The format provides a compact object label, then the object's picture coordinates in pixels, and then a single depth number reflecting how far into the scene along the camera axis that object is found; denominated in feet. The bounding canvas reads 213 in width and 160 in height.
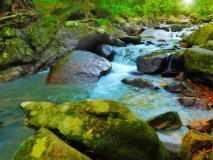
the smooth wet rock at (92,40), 40.45
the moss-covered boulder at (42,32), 37.73
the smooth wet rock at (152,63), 35.19
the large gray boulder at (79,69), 31.48
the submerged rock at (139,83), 29.08
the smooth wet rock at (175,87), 27.25
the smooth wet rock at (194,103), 22.42
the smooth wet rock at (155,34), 66.46
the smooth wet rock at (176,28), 81.90
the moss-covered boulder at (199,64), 27.27
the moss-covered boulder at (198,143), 13.71
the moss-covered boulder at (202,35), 38.65
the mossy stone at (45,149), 8.40
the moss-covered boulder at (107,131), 10.00
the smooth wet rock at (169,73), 33.65
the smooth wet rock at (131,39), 50.44
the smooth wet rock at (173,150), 12.17
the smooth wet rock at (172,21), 107.76
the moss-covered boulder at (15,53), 33.17
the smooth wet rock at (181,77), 31.50
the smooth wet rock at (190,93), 25.70
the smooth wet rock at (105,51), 40.63
